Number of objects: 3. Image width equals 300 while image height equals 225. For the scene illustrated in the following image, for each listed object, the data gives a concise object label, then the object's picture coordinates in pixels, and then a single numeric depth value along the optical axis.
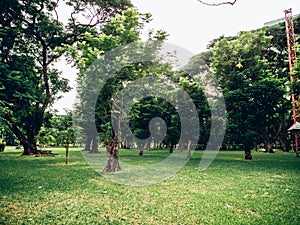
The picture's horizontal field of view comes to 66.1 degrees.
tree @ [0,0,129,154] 18.64
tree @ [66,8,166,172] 11.97
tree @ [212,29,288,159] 19.06
